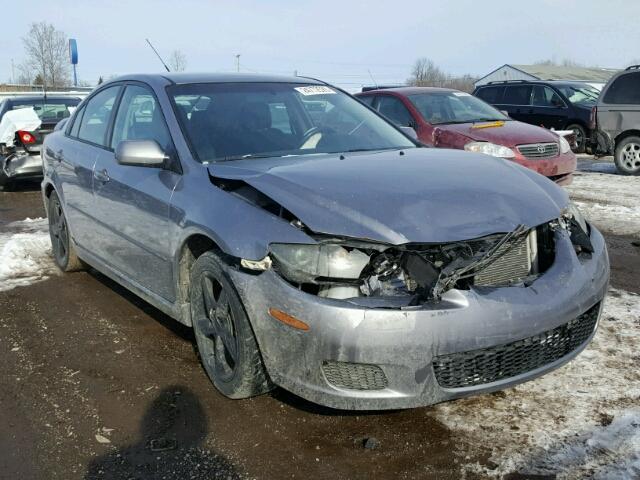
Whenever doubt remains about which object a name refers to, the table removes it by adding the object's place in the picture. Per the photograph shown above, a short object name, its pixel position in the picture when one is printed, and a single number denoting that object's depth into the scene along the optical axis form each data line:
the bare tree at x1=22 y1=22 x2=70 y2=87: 58.03
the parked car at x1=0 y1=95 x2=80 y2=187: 10.97
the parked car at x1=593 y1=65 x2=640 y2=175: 11.85
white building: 56.66
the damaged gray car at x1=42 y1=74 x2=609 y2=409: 2.83
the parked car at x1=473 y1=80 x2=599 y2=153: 15.75
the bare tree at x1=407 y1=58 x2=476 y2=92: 52.53
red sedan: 8.70
